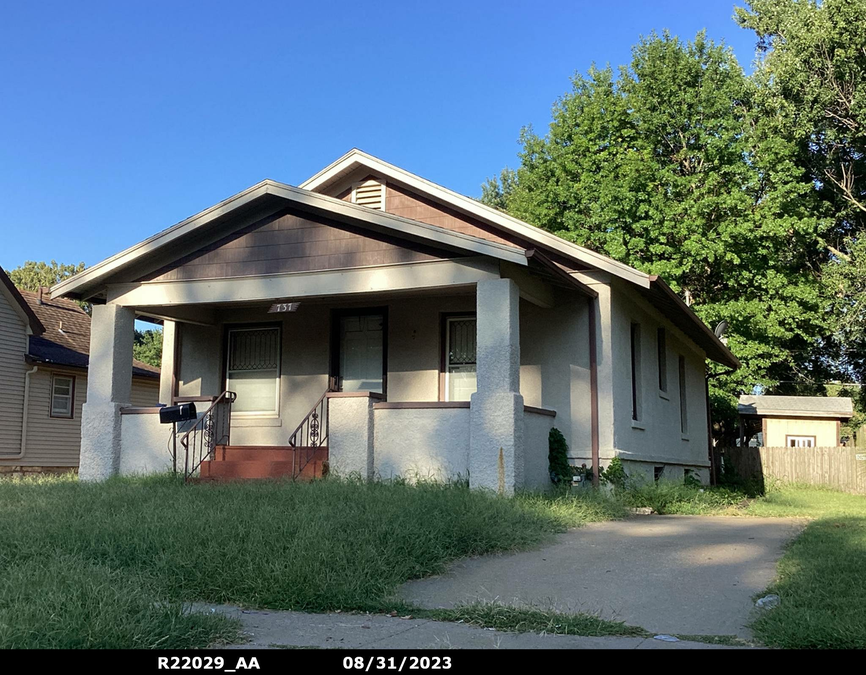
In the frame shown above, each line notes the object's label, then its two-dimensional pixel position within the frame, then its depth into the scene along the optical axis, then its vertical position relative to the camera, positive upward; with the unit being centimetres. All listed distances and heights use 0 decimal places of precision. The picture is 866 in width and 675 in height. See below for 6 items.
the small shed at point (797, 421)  2986 +59
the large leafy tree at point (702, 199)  2706 +789
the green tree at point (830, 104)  2509 +1012
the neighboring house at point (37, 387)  2311 +140
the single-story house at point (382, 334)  1216 +179
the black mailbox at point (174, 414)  1297 +35
